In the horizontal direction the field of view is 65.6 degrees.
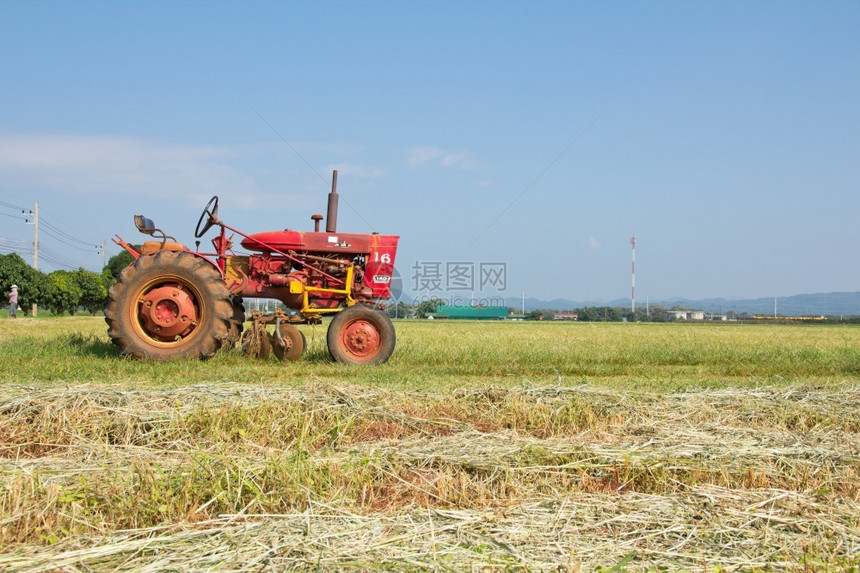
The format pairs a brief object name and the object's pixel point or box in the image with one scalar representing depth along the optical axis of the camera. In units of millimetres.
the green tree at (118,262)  71125
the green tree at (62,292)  45469
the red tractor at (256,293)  8945
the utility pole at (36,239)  44925
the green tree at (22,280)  39188
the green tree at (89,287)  50906
